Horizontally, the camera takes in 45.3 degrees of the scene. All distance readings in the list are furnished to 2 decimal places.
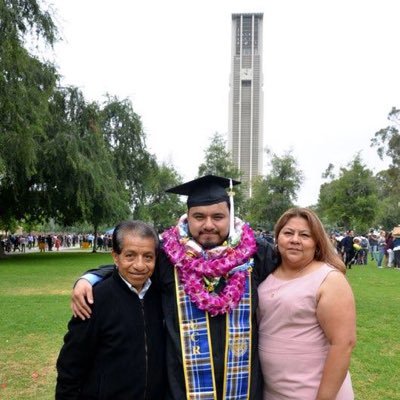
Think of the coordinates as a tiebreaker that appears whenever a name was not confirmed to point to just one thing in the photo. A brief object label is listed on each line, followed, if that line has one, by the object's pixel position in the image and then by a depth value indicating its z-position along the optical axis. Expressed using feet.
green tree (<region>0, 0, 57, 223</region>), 50.16
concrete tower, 397.39
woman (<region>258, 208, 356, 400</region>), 7.86
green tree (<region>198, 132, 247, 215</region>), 144.97
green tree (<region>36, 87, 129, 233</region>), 69.00
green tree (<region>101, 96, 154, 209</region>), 92.58
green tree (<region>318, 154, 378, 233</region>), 115.85
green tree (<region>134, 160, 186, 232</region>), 135.85
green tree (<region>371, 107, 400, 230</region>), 142.92
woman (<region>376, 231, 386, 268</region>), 69.46
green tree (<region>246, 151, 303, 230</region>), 140.97
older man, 7.99
